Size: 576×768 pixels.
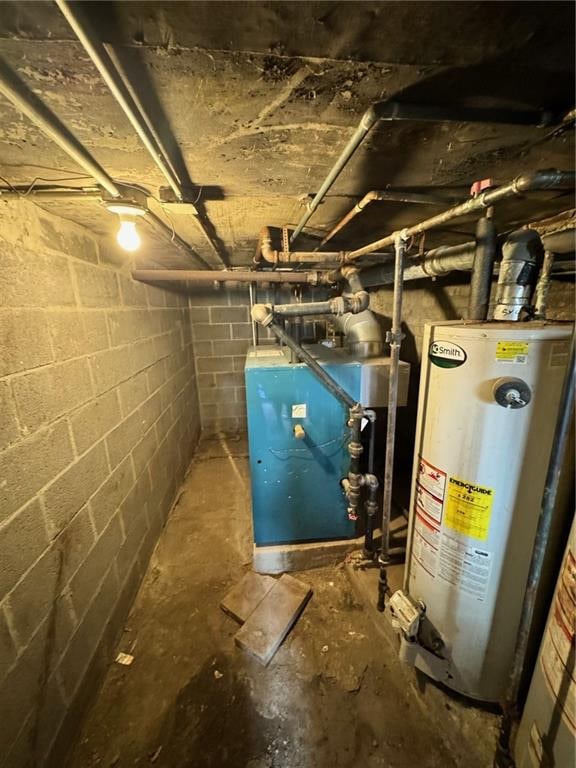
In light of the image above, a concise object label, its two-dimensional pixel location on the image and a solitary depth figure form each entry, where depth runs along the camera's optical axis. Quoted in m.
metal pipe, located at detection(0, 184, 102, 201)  1.00
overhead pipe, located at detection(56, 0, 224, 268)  0.40
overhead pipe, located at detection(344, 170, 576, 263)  0.72
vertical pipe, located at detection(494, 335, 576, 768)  0.81
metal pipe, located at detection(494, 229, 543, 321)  0.98
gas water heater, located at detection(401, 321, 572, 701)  0.92
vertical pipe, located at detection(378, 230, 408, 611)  1.23
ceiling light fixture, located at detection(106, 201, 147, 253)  1.02
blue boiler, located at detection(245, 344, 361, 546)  1.67
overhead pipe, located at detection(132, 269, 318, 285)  2.01
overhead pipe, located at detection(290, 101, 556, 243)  0.65
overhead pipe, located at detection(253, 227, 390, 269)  1.67
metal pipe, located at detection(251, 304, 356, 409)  1.49
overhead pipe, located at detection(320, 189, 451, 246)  1.10
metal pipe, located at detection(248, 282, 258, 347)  2.94
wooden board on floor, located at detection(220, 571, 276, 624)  1.67
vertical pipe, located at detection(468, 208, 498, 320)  1.07
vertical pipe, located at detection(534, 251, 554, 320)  1.13
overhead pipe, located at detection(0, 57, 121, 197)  0.54
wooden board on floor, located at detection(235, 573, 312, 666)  1.49
